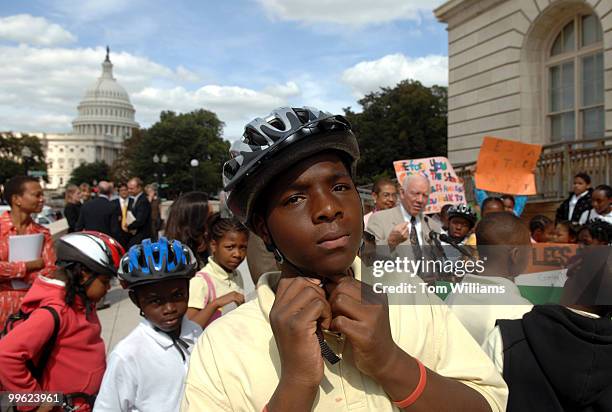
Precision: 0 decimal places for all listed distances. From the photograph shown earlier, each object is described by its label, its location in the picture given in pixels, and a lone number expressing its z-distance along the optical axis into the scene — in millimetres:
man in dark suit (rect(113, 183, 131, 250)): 9922
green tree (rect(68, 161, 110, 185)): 126062
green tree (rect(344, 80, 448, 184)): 49406
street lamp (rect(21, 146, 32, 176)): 25697
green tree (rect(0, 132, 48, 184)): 89062
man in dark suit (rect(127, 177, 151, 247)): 10245
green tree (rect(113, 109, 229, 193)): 75312
